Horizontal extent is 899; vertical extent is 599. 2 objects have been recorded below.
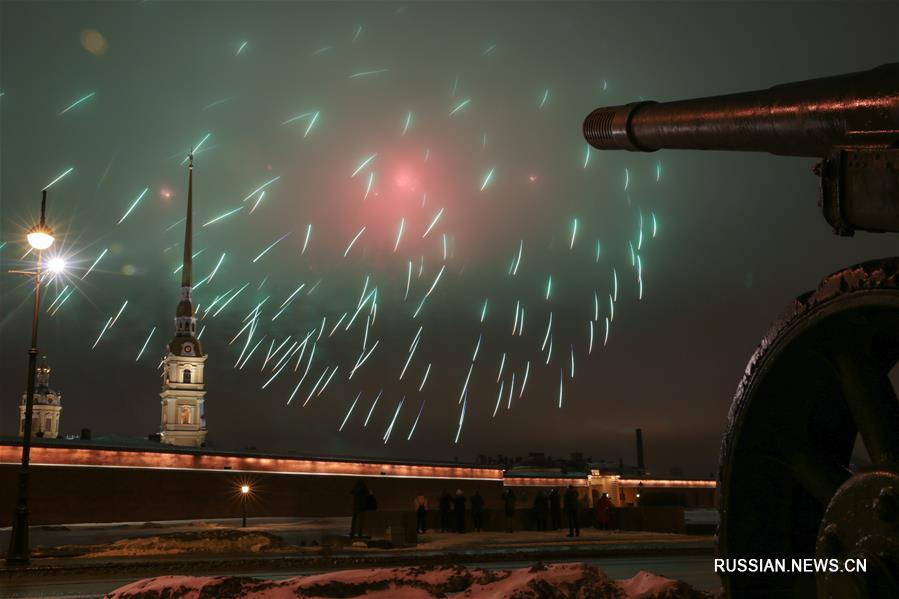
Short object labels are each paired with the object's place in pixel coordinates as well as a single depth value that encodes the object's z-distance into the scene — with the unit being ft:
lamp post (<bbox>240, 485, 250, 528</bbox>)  118.58
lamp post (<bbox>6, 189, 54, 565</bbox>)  49.83
